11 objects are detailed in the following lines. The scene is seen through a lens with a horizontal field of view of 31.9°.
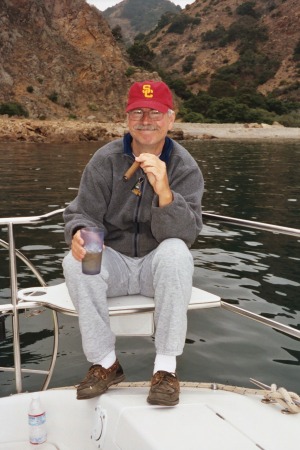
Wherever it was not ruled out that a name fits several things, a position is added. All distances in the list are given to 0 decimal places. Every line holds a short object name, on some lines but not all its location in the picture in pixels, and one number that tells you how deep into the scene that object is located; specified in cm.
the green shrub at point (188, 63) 10386
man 251
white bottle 236
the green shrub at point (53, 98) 4991
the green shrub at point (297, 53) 9875
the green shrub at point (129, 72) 5962
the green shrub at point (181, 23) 12419
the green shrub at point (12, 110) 4281
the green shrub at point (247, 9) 11988
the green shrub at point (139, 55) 7100
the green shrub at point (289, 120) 6150
